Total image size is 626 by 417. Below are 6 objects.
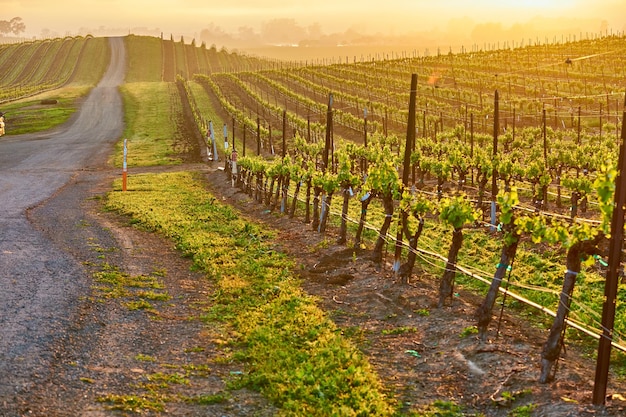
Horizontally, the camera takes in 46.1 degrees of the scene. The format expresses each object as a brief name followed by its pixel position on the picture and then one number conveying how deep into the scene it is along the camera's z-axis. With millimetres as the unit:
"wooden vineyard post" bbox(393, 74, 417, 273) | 23047
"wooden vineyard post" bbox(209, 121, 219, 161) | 65125
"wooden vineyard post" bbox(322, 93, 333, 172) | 30547
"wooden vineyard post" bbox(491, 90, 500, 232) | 30719
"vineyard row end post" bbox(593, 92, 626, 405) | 13019
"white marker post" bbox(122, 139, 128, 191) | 46306
